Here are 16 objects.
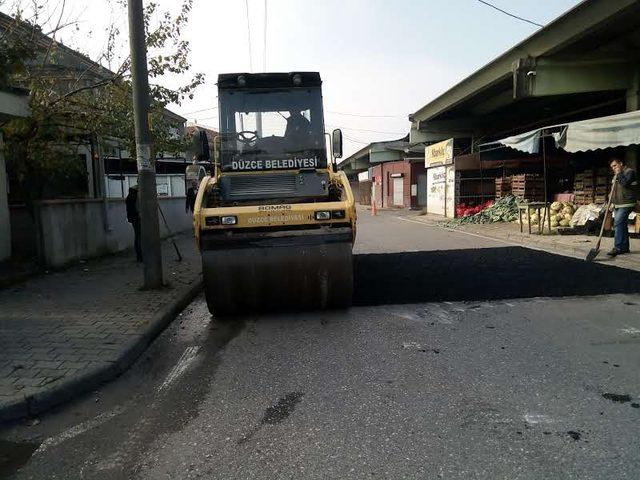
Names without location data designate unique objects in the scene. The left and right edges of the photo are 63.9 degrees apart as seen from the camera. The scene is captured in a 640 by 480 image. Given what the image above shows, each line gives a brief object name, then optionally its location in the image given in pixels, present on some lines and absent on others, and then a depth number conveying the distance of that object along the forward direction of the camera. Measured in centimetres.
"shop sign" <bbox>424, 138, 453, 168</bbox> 2262
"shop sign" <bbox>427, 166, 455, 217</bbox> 2312
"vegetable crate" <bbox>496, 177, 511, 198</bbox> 2091
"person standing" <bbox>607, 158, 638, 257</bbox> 1010
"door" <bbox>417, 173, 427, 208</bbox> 3459
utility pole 756
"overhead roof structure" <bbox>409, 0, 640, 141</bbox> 1191
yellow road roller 609
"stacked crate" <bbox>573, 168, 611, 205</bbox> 1502
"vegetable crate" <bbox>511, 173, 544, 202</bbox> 1891
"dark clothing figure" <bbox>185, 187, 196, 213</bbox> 1944
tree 997
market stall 1167
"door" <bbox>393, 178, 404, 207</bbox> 3625
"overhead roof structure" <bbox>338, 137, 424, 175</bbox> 3584
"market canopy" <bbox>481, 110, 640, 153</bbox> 1123
